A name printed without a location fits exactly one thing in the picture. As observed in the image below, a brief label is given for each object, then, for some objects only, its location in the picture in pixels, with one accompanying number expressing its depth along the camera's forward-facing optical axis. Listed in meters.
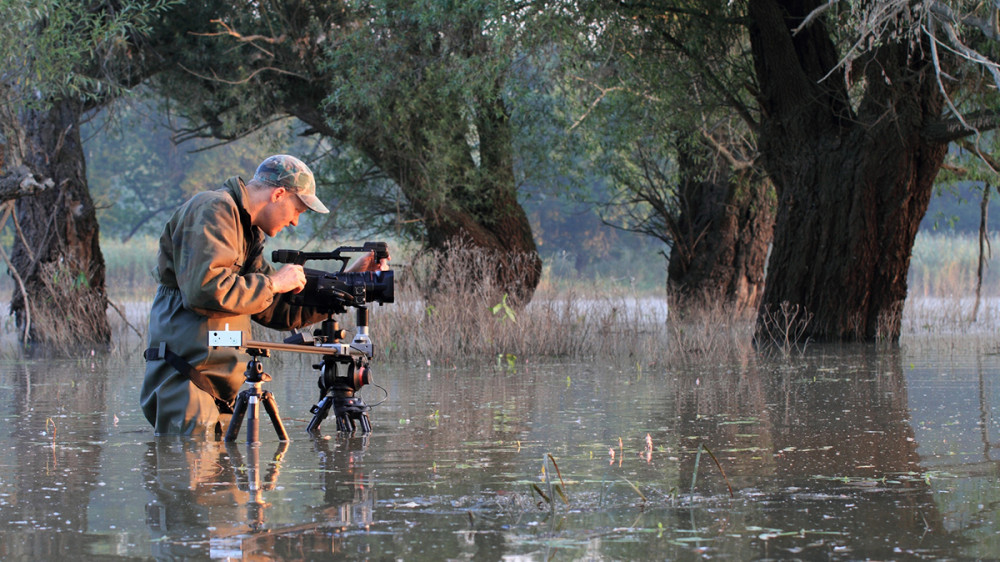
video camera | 12.26
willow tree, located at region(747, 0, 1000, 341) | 28.50
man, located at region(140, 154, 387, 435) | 11.70
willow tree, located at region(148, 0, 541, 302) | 34.16
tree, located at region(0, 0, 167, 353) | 30.44
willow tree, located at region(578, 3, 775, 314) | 31.11
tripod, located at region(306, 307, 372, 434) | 12.82
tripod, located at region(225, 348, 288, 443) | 12.09
